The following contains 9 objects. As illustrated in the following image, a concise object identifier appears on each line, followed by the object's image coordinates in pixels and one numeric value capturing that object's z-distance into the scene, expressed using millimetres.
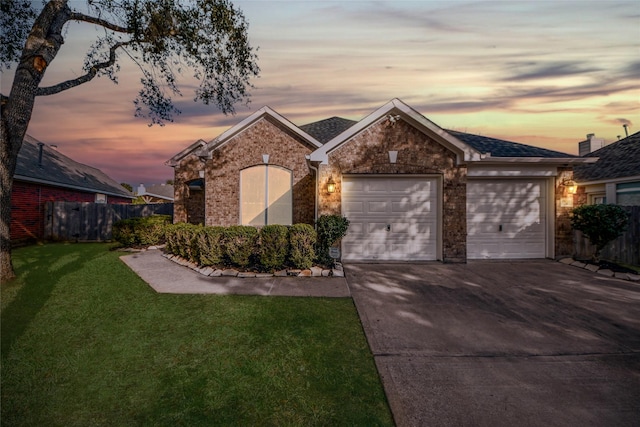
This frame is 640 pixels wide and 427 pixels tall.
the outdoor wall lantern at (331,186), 9219
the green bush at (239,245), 7992
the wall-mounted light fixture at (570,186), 9761
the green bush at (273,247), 7848
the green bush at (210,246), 8148
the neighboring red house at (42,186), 13211
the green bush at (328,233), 8492
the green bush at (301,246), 7927
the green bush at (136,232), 11930
